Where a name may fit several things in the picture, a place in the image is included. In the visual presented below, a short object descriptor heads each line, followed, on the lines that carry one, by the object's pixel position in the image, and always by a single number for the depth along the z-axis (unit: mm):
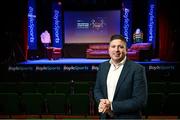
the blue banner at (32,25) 12328
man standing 2529
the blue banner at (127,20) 13462
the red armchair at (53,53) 12703
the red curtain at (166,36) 11383
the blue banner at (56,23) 13828
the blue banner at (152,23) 12779
